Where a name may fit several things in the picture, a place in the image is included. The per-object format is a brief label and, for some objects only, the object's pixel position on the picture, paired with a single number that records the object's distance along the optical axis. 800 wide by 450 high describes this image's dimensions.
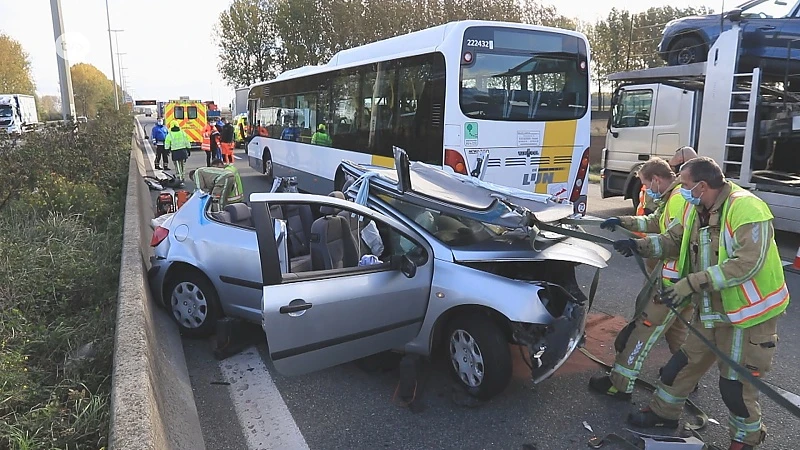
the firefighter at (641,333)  3.86
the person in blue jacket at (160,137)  16.52
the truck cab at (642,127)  9.27
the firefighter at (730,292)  2.98
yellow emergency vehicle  24.91
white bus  7.73
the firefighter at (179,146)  14.70
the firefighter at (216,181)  7.14
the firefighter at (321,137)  11.74
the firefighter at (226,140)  16.18
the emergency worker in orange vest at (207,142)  17.17
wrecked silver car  3.55
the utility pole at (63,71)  11.12
